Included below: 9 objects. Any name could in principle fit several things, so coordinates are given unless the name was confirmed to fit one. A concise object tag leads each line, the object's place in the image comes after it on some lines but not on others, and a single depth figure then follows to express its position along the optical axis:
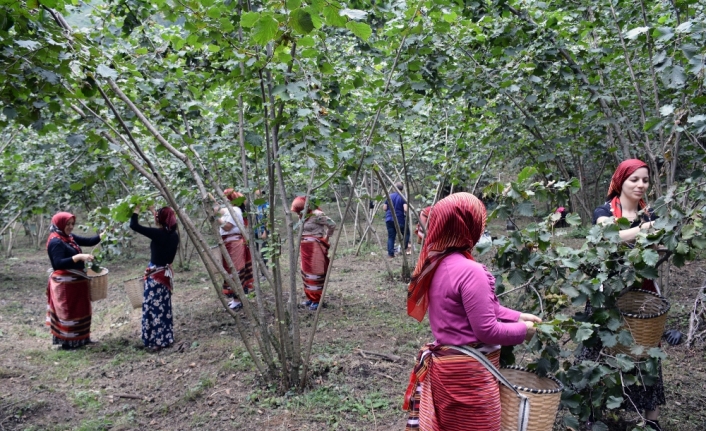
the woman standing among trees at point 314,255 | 6.88
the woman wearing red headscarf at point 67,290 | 5.62
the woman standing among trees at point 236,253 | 6.91
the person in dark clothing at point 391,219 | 10.88
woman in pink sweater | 2.04
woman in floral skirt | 5.65
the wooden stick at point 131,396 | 4.40
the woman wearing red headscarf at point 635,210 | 3.01
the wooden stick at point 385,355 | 4.82
